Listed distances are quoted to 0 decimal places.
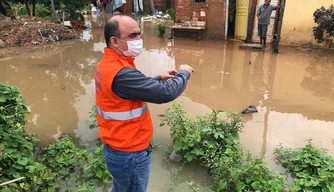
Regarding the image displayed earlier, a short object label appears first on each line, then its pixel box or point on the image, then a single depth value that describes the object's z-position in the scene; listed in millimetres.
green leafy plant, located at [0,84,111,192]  2873
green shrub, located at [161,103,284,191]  3049
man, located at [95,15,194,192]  1791
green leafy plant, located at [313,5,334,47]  8938
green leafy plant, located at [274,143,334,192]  2895
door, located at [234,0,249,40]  11164
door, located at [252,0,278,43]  10430
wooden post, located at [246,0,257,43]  10694
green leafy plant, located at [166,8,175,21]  17875
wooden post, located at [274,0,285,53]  9138
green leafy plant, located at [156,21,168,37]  12750
